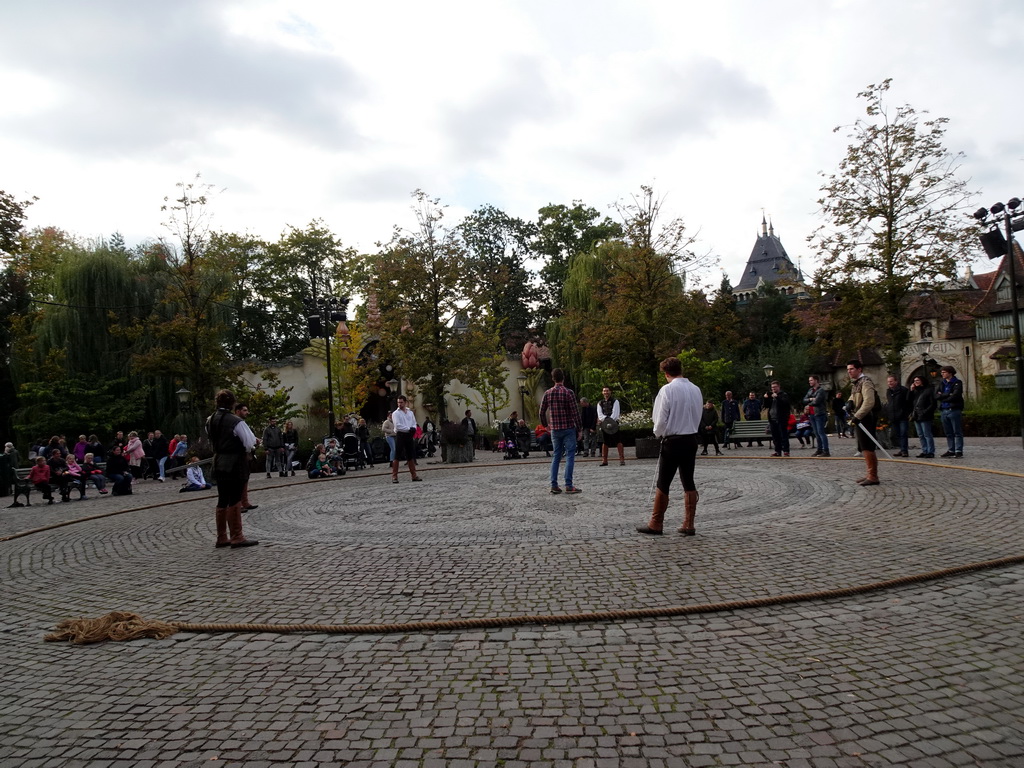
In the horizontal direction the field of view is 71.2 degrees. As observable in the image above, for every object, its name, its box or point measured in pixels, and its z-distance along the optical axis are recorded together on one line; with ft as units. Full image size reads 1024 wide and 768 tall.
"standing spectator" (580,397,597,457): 63.67
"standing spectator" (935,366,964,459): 48.08
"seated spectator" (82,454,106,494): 62.08
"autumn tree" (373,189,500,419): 76.33
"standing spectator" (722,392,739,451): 70.64
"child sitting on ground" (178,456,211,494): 58.44
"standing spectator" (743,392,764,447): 79.20
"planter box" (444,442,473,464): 75.00
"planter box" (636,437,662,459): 60.34
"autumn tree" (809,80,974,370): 80.18
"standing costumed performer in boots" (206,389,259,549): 26.91
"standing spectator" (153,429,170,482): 76.60
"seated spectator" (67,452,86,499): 56.75
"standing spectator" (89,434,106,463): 71.59
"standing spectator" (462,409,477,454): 75.56
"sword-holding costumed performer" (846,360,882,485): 34.94
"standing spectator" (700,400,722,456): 61.93
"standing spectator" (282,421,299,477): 74.28
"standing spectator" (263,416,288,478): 67.31
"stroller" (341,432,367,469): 72.95
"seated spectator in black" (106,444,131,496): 58.44
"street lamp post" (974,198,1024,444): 52.26
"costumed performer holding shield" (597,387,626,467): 54.60
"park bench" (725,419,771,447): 69.31
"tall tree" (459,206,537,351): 165.07
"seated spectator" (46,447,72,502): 55.57
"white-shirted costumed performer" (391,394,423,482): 47.23
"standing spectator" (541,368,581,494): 37.14
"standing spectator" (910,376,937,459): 47.42
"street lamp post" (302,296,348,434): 77.15
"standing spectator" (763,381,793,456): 56.65
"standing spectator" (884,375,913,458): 50.49
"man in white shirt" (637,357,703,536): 24.67
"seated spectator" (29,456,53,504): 53.21
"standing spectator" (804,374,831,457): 55.67
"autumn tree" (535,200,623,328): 172.86
